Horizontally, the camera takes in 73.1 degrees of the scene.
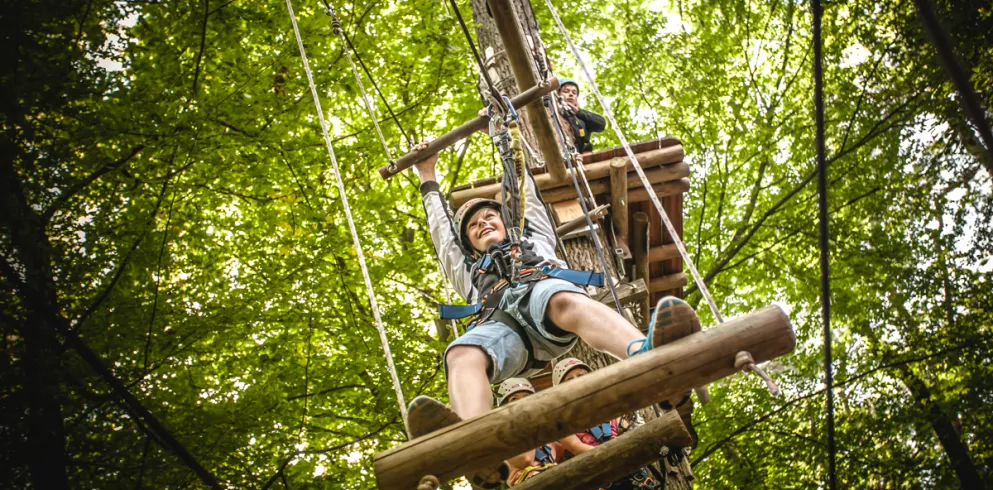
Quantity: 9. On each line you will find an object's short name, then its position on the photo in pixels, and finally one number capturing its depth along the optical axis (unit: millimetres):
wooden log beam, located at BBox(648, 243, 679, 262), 5930
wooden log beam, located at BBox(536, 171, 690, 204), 4867
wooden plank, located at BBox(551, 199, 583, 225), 4906
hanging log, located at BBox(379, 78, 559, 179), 3855
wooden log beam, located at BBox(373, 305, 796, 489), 2146
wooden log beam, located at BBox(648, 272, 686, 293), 6406
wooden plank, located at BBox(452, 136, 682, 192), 4832
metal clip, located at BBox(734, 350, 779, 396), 2105
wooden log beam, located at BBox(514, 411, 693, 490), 2604
